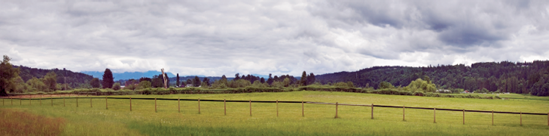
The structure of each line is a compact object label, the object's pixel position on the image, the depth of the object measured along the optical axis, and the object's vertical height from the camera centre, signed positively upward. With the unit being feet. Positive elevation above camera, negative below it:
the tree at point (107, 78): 487.61 -6.98
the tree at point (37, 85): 406.60 -13.33
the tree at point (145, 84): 428.60 -14.62
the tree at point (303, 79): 485.97 -11.16
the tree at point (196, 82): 621.31 -17.80
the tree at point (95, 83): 561.43 -15.94
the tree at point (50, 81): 429.38 -8.65
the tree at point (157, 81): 536.21 -13.36
